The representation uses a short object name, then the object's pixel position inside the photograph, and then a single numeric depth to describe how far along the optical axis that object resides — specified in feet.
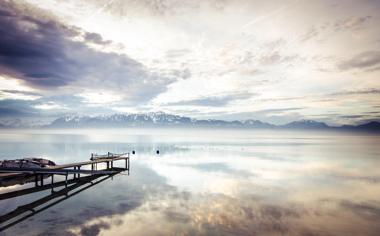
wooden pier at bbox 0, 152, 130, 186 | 61.87
